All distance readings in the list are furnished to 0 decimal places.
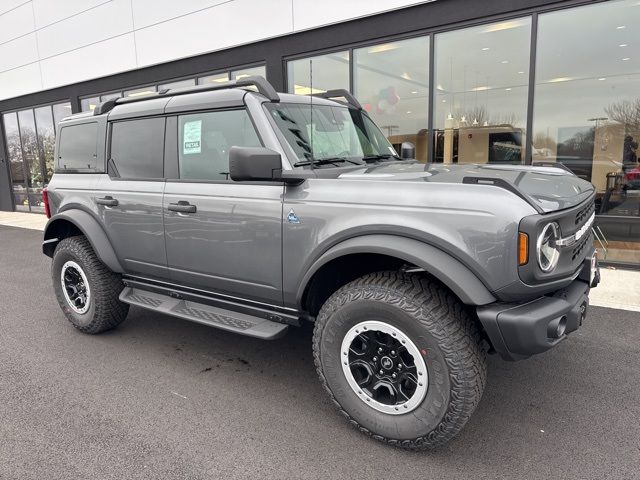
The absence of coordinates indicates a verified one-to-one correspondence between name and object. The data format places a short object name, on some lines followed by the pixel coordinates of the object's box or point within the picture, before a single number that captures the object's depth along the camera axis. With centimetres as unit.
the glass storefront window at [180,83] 1067
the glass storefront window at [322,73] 841
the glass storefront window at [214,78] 1004
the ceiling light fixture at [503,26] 678
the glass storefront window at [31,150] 1471
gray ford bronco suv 229
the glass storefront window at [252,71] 944
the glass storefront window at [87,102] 1308
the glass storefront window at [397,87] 775
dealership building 673
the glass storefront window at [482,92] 702
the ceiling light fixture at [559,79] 710
